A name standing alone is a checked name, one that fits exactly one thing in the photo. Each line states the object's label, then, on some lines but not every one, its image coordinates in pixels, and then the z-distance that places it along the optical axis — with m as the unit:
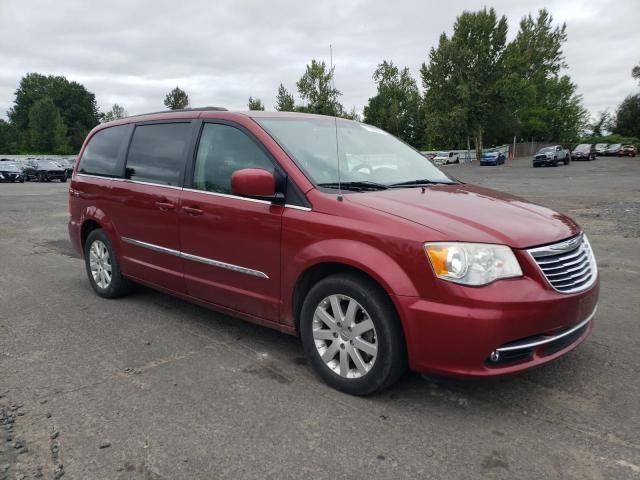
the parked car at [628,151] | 60.16
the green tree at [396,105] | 78.50
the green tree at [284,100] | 71.19
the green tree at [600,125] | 101.12
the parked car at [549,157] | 42.25
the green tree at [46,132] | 80.69
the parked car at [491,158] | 49.28
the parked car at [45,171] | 36.22
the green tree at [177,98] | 108.12
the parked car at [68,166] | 38.11
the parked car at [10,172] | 34.94
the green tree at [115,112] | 110.86
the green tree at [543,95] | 70.88
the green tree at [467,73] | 56.91
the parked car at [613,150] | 64.13
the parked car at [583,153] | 54.06
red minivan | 2.86
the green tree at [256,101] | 69.13
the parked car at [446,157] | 53.84
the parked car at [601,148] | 67.39
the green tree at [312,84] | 66.41
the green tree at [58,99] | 95.75
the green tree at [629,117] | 72.00
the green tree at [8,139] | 80.94
